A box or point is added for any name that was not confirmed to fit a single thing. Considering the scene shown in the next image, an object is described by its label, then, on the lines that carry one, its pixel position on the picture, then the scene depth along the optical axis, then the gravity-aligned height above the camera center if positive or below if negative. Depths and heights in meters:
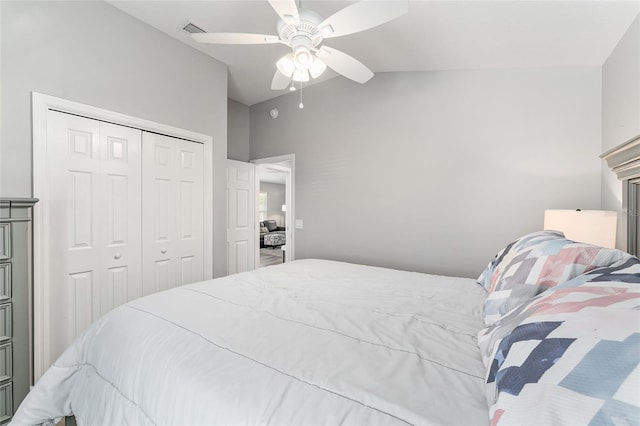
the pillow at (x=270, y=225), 10.29 -0.53
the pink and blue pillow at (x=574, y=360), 0.45 -0.28
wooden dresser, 1.55 -0.52
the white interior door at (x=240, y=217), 3.76 -0.09
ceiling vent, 2.40 +1.56
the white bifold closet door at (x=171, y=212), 2.54 -0.02
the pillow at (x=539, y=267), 0.98 -0.21
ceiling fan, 1.42 +1.00
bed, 0.55 -0.45
